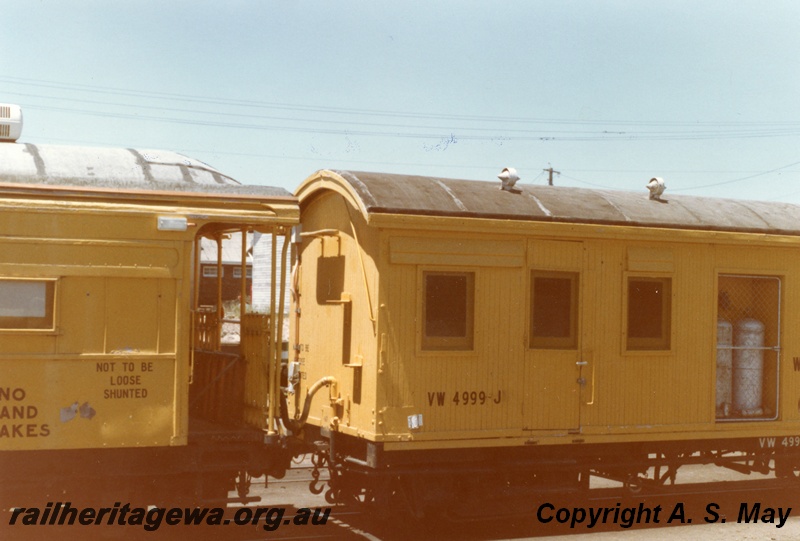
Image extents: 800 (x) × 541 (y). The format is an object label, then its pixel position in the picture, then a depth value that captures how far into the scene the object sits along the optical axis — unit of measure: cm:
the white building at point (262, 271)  4203
